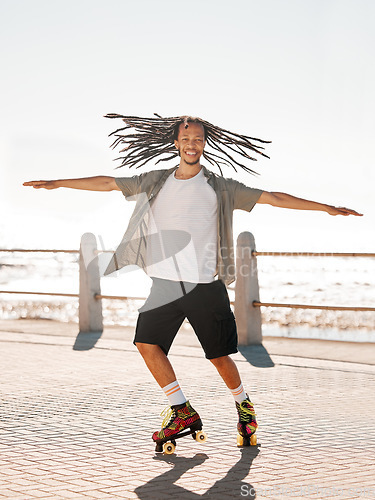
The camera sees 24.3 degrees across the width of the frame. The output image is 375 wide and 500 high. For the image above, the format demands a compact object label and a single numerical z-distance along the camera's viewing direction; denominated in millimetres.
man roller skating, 5480
